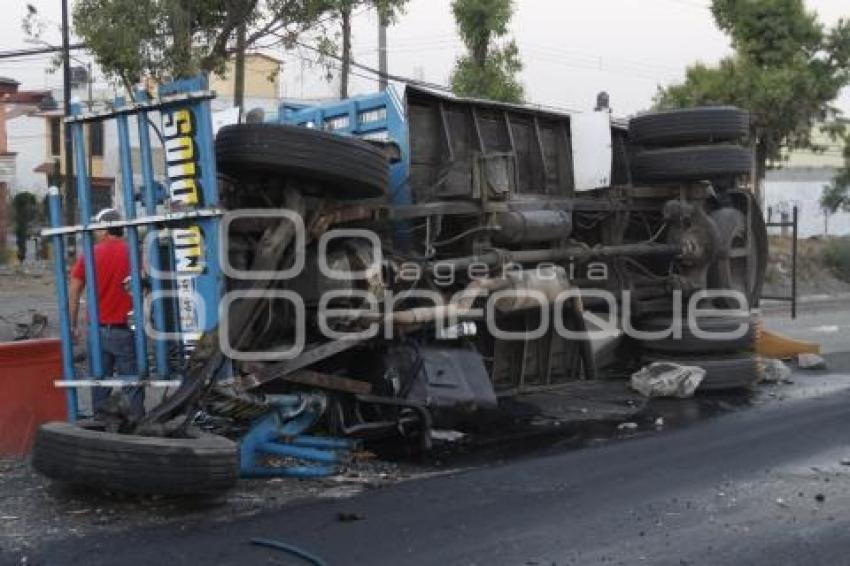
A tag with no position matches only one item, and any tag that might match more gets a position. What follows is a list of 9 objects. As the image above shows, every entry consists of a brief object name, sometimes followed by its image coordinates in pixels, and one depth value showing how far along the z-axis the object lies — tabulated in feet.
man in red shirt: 21.80
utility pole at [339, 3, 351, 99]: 46.89
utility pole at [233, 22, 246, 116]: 44.21
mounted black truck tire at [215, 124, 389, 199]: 19.97
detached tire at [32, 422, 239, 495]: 16.83
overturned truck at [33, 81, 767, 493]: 19.30
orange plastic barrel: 21.85
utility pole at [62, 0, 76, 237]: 61.05
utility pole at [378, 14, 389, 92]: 75.77
